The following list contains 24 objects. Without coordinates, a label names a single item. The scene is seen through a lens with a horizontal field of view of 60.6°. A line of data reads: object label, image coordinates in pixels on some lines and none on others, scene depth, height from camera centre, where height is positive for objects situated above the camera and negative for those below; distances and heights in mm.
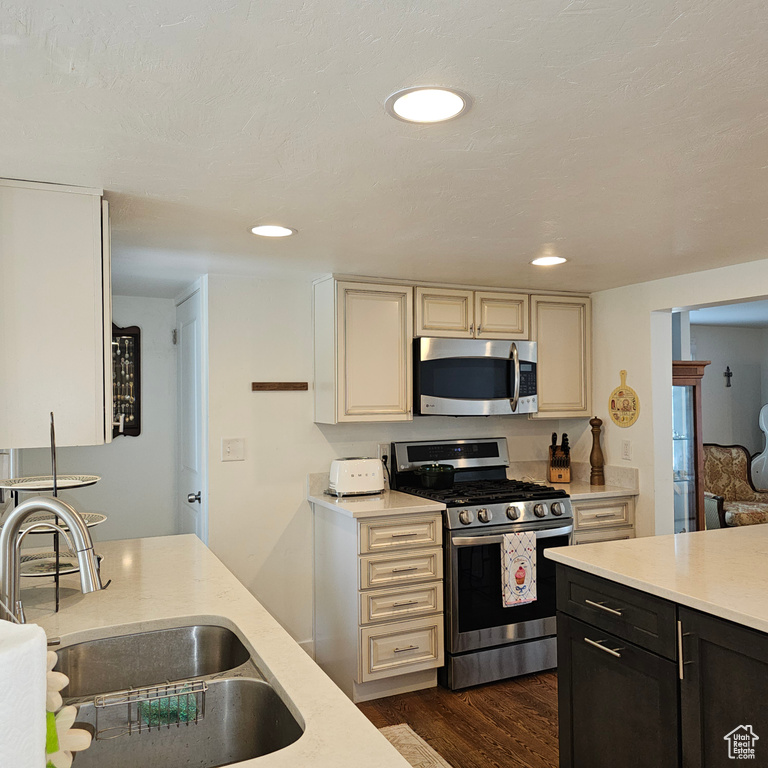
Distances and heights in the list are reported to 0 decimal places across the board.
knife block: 4133 -436
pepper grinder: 4023 -369
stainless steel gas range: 3342 -955
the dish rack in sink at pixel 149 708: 1376 -649
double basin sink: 1359 -680
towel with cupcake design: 3396 -881
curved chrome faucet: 1150 -250
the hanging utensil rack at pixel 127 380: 4051 +150
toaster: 3523 -409
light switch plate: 3523 -246
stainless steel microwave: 3650 +131
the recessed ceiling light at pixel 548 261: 3092 +661
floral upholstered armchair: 6285 -762
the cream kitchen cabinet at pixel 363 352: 3475 +269
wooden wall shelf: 3619 +91
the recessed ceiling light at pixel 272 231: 2479 +665
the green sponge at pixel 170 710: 1399 -656
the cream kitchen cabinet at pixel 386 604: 3199 -1013
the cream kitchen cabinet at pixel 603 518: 3709 -688
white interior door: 3615 -95
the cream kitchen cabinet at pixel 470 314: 3686 +500
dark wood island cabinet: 1693 -830
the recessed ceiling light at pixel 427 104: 1362 +639
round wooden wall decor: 3861 -42
